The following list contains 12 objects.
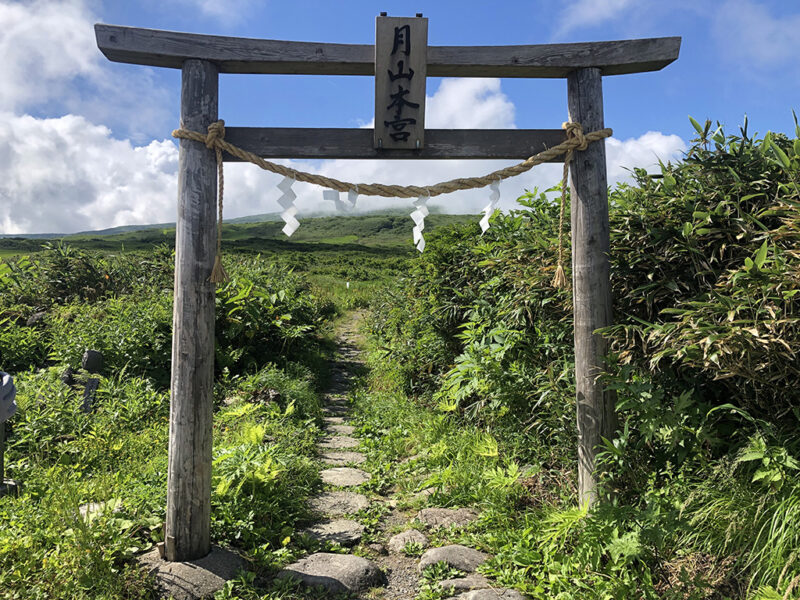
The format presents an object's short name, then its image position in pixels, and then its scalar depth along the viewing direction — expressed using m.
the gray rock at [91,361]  6.86
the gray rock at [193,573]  3.36
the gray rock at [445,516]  4.34
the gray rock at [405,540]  4.08
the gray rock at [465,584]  3.50
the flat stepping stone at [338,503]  4.68
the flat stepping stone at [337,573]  3.57
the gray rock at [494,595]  3.33
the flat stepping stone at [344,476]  5.28
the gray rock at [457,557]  3.75
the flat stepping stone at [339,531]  4.18
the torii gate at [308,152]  3.61
